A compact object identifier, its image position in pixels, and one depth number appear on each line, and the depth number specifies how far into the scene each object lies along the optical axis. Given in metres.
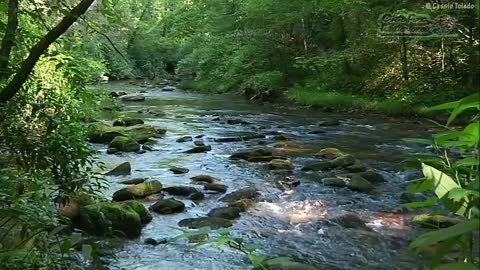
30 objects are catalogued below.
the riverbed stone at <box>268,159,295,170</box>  9.65
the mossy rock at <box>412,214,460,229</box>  5.77
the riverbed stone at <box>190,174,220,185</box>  8.58
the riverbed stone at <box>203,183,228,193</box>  8.09
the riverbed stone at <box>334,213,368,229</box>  6.49
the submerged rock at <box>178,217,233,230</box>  6.37
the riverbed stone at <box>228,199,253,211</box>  7.16
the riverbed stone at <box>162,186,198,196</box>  7.86
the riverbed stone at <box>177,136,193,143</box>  12.61
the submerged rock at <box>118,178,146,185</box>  8.29
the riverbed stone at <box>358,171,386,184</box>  8.62
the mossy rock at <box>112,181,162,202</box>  7.38
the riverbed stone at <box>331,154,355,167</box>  9.62
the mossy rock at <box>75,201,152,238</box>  5.80
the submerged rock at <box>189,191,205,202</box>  7.62
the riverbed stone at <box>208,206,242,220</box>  6.73
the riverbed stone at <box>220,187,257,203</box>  7.57
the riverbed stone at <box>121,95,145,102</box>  22.67
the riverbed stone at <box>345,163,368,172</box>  9.25
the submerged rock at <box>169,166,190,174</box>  9.31
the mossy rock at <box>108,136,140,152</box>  11.43
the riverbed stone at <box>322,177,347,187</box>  8.42
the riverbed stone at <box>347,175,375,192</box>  8.13
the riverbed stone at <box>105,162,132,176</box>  9.02
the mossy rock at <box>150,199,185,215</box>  6.98
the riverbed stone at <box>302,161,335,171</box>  9.53
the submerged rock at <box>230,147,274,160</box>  10.70
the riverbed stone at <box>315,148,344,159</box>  10.42
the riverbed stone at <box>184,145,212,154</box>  11.34
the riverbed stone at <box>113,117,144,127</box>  14.73
